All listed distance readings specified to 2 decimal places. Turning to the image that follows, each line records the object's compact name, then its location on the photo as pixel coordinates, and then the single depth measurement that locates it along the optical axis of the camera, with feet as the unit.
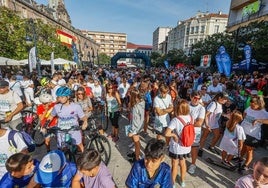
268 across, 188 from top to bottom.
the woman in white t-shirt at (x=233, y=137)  12.92
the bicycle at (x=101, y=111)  22.02
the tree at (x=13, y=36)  52.44
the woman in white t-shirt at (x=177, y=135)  10.62
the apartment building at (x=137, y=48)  447.18
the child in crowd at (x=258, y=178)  6.14
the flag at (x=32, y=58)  41.06
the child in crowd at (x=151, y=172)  6.67
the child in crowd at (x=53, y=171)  6.11
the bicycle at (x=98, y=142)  13.51
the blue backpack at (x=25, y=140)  7.99
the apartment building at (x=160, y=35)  364.99
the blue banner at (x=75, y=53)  72.43
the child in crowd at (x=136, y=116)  13.78
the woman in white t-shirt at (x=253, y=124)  13.10
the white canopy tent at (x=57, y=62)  59.30
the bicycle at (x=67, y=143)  11.43
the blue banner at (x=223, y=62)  29.78
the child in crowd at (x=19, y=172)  6.55
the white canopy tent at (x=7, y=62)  37.48
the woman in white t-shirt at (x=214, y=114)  15.43
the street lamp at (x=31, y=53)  41.14
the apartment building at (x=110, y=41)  397.19
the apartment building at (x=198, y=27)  197.57
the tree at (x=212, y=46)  67.02
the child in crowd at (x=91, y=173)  6.44
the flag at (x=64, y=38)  95.81
